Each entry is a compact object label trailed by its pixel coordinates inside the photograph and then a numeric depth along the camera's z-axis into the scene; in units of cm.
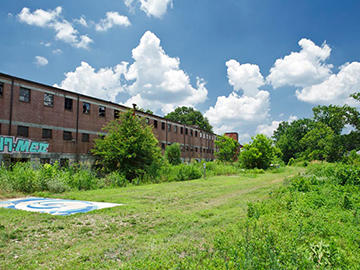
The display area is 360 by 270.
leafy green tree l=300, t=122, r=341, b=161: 5954
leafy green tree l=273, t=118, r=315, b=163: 8244
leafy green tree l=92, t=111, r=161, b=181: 2220
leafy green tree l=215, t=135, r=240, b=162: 5206
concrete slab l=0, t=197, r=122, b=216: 852
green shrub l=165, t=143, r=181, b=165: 3516
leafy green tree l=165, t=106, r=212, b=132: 7975
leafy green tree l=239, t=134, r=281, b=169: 4088
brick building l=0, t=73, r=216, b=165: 2033
